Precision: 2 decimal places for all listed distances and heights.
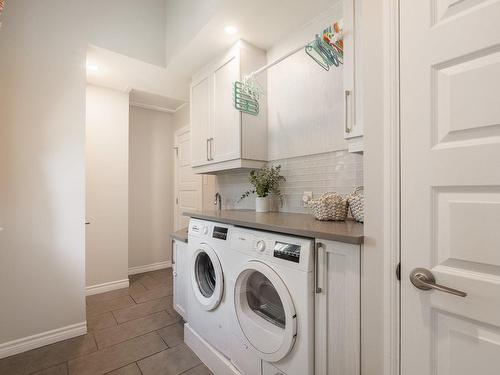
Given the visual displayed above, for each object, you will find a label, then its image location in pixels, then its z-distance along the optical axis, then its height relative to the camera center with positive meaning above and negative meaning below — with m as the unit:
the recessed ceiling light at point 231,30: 1.85 +1.22
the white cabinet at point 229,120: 2.02 +0.59
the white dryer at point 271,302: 1.06 -0.62
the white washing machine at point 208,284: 1.54 -0.72
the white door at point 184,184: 3.34 +0.02
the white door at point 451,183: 0.71 +0.01
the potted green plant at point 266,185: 2.02 +0.00
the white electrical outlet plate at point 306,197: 1.75 -0.08
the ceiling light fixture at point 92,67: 2.38 +1.20
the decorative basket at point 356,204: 1.32 -0.10
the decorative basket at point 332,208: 1.43 -0.13
